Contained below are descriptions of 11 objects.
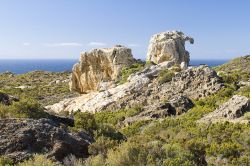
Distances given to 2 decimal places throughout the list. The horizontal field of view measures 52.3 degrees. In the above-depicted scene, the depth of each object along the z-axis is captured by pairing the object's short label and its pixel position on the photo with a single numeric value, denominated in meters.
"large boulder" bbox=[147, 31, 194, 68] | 31.58
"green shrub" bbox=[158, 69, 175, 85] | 24.65
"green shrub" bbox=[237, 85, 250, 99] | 20.28
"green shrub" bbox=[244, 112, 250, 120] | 15.71
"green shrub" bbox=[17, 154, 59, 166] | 7.39
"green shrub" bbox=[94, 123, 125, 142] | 10.77
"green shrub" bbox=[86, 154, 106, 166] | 7.94
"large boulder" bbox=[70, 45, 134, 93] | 30.37
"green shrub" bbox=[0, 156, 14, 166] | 7.84
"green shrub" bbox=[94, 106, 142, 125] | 19.60
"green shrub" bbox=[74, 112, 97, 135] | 11.63
